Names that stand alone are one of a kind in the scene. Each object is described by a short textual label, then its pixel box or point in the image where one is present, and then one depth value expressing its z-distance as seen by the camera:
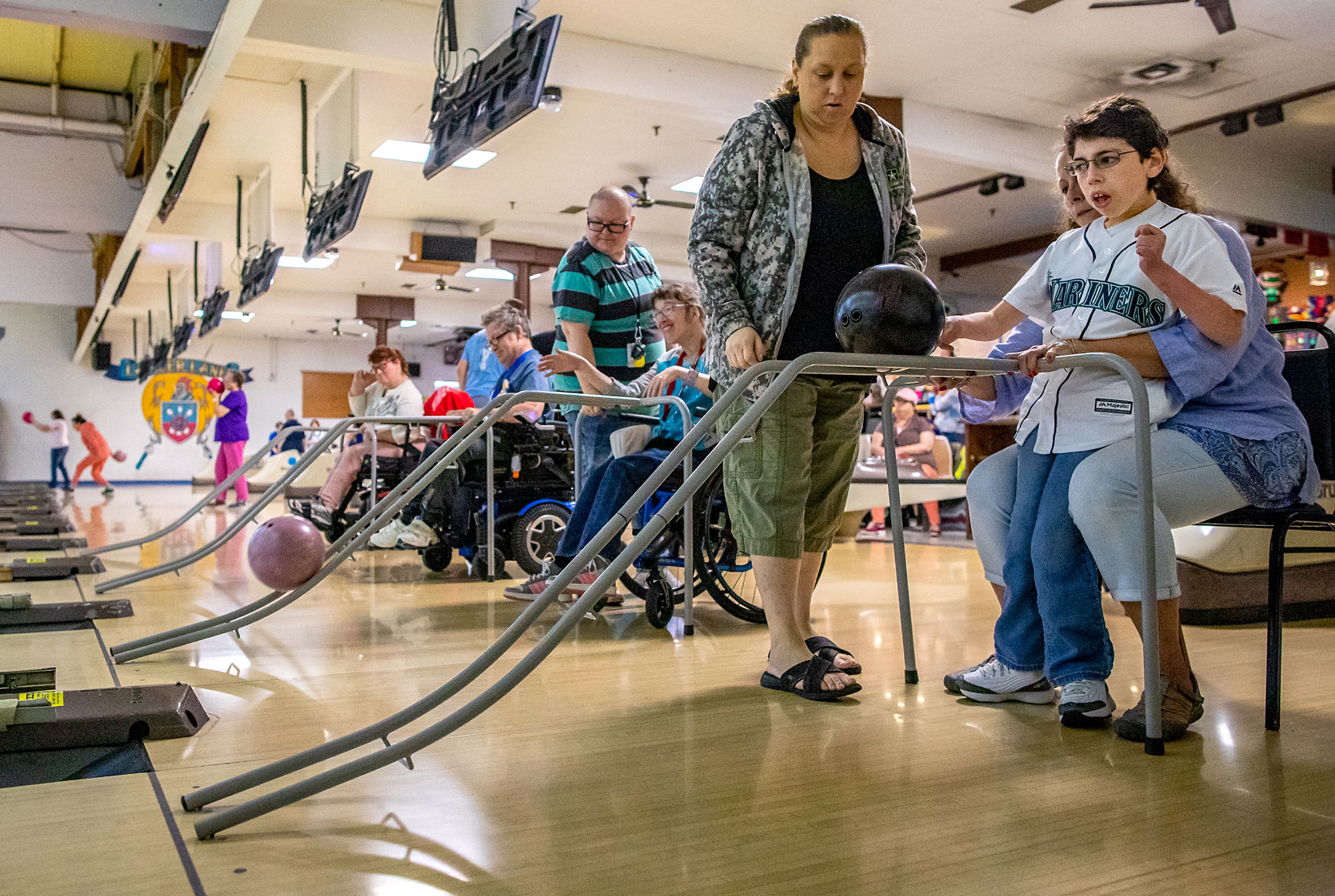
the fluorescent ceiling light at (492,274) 14.08
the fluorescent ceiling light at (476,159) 9.33
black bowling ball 1.72
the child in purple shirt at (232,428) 9.82
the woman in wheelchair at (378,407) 5.05
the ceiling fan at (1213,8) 6.06
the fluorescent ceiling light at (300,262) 12.58
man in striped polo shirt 3.39
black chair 1.85
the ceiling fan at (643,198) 10.70
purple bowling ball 2.67
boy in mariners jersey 1.82
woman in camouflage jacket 2.15
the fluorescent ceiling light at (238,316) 17.86
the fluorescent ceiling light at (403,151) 9.60
